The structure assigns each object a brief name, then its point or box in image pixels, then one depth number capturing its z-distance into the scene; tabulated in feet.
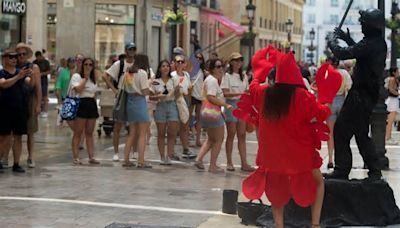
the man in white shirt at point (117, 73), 43.24
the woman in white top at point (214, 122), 38.86
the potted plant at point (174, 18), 97.86
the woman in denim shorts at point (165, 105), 42.01
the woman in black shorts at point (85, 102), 41.24
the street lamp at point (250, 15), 130.15
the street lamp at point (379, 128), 40.45
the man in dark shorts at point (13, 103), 38.09
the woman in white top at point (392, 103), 57.72
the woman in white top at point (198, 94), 51.08
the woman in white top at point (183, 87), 43.62
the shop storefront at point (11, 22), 77.51
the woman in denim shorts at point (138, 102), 40.70
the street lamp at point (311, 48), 205.05
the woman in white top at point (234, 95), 40.50
